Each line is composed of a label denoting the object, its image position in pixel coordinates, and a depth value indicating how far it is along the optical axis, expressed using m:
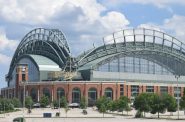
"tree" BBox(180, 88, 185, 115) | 113.41
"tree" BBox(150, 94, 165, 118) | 116.75
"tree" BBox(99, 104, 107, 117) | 128.38
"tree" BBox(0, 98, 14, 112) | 161.75
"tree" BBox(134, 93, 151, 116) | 119.12
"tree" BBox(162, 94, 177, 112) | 117.43
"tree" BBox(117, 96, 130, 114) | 134.62
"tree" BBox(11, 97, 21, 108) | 178.61
